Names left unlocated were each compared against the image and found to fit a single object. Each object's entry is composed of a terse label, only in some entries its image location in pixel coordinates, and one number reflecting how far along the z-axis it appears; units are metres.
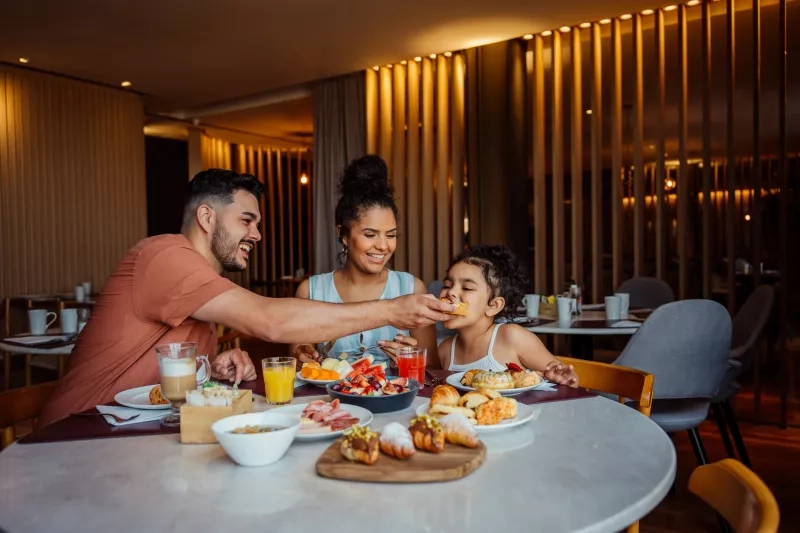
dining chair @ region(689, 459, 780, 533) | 0.83
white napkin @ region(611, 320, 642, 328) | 3.31
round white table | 0.87
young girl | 2.19
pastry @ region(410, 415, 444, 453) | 1.08
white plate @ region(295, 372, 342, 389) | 1.70
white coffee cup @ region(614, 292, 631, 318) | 3.81
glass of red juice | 1.73
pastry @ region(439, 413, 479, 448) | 1.11
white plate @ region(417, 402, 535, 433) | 1.24
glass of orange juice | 1.50
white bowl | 1.06
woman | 2.54
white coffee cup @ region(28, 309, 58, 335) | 3.72
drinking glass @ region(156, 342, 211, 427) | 1.39
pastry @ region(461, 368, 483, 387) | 1.66
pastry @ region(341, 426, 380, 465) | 1.02
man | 1.67
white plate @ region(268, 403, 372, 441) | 1.20
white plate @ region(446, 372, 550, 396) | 1.57
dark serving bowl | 1.42
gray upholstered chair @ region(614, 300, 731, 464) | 2.67
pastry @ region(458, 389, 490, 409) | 1.37
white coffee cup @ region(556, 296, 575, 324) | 3.48
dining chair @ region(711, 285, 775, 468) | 3.24
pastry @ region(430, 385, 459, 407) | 1.40
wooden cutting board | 0.99
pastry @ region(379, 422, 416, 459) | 1.05
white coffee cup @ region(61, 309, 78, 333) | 3.71
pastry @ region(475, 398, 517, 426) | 1.27
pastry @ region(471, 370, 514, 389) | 1.59
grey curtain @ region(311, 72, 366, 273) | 7.38
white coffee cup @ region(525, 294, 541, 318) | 3.95
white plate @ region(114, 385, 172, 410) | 1.47
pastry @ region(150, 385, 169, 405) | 1.48
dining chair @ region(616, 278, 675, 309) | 4.78
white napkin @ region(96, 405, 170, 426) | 1.40
